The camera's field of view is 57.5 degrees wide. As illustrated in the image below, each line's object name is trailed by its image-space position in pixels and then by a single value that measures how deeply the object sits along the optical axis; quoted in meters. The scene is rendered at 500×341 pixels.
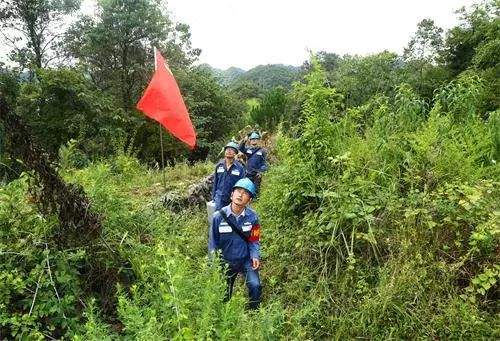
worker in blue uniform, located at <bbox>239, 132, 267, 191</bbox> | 8.20
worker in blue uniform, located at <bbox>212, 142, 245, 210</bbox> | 6.14
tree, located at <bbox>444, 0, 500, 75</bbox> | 23.11
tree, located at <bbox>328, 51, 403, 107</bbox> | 30.00
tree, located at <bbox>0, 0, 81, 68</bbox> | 22.11
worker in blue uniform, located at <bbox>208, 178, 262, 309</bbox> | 4.22
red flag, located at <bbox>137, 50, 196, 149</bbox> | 7.21
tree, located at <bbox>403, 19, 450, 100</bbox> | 27.61
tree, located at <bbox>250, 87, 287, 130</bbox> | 19.12
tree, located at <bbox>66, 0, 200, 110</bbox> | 19.42
